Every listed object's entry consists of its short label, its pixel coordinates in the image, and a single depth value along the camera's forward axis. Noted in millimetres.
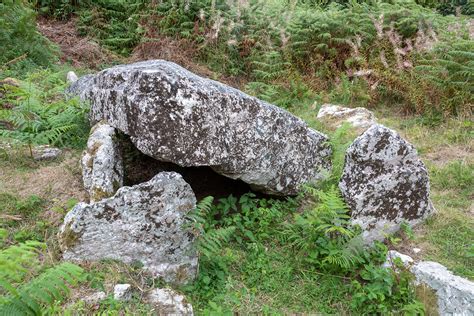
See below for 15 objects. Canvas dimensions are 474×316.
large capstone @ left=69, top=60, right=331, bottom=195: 4480
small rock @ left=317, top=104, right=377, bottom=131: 7285
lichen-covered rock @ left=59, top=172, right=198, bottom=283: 4066
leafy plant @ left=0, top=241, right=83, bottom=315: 2330
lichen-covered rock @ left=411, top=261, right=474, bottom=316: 3796
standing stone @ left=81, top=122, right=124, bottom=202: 4531
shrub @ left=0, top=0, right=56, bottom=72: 8039
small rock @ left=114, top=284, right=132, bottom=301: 3729
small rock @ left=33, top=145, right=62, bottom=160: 5398
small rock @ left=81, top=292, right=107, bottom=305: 3622
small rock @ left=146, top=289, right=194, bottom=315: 3705
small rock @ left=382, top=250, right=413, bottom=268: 4387
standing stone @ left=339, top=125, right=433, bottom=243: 4816
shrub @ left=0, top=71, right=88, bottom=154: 5508
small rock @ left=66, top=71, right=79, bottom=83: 7873
